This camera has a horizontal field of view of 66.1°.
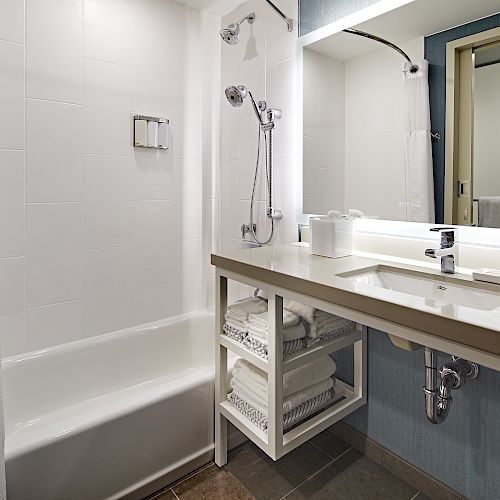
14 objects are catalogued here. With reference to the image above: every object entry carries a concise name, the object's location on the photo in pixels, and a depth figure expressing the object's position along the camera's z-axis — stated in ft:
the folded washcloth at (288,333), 4.50
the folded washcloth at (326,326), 4.71
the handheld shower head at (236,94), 6.01
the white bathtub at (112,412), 4.10
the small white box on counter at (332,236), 4.85
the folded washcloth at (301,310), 4.70
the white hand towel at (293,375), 4.69
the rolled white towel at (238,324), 4.89
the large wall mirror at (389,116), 4.13
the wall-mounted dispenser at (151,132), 6.79
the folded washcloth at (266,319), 4.54
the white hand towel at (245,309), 4.99
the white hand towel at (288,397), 4.63
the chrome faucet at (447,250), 4.00
